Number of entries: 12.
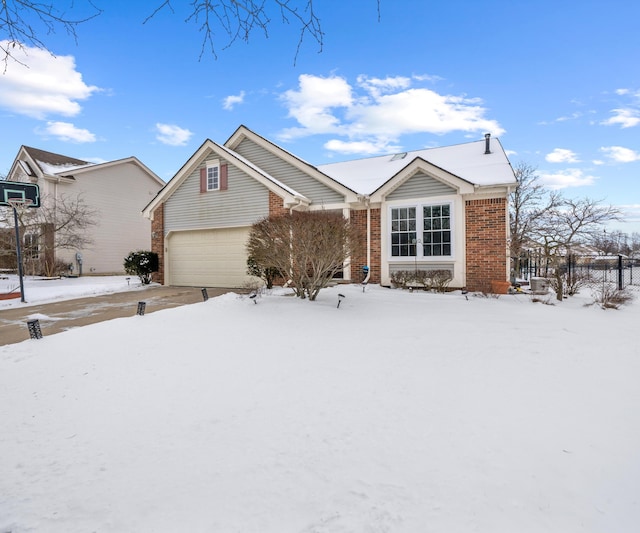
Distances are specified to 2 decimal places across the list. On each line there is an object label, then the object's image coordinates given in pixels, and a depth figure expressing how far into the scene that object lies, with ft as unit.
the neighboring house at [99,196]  60.90
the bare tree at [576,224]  33.24
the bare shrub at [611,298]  27.48
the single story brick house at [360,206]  35.76
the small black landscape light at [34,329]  17.66
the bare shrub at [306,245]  24.09
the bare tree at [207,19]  8.30
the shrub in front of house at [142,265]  44.91
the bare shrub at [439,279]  34.68
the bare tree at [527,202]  52.24
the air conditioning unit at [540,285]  36.16
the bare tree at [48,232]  55.16
